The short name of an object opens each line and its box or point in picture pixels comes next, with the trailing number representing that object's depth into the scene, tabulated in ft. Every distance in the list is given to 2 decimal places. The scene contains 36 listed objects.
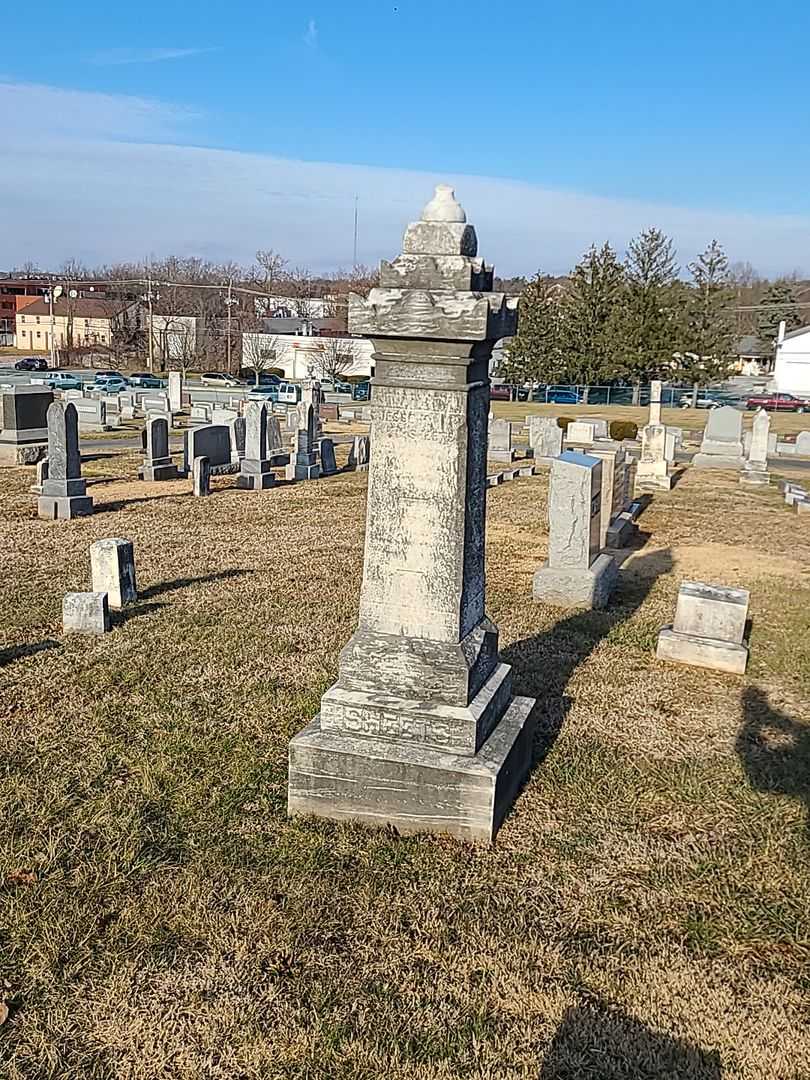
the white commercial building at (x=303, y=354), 170.19
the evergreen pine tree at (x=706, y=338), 143.54
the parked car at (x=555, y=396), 148.87
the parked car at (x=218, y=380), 158.20
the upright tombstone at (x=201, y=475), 49.96
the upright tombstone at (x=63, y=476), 42.57
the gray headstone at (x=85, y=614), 24.82
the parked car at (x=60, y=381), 144.25
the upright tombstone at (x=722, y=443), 73.31
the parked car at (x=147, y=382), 157.35
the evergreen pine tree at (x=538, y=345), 147.84
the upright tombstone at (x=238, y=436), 63.36
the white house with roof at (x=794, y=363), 204.03
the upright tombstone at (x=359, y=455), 65.21
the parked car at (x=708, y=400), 144.36
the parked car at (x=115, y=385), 139.74
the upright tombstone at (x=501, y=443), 69.87
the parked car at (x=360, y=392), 136.98
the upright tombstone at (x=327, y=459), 62.03
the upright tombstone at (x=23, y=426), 61.16
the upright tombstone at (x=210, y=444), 57.11
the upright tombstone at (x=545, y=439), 71.61
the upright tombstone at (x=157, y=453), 54.65
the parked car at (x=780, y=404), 143.54
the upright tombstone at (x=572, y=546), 29.30
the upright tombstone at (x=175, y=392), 104.78
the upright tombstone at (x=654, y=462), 60.51
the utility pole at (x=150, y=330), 188.09
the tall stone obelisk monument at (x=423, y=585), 13.85
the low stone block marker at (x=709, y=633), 23.80
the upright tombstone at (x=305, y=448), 58.90
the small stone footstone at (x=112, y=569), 27.14
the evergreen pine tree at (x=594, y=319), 144.25
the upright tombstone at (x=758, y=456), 63.10
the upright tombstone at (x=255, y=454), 53.88
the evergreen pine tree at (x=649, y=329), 141.90
